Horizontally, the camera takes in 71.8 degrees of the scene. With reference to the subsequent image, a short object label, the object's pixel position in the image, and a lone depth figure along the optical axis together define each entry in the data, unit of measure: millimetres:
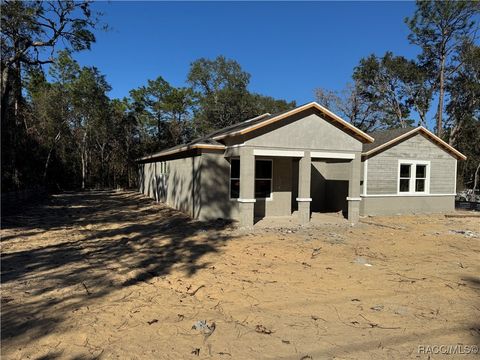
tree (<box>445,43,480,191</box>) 28328
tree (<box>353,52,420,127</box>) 31672
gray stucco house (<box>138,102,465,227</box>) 11820
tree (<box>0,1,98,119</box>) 11273
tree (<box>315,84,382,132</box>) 34781
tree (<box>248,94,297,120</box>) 36562
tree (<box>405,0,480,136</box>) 26725
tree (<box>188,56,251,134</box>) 35625
